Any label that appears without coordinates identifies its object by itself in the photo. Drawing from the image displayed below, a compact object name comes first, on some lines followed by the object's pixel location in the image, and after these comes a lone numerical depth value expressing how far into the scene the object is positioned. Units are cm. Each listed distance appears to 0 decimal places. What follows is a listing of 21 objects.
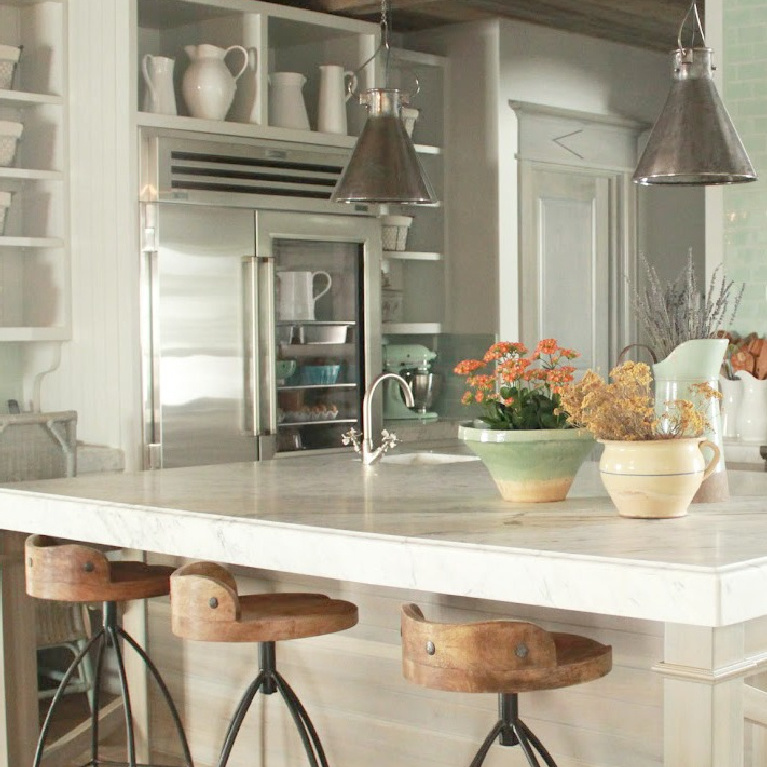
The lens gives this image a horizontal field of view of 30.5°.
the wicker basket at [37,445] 455
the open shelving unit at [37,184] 525
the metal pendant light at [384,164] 369
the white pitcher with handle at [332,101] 576
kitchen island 227
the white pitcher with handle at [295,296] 557
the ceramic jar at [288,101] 564
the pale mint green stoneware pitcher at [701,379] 304
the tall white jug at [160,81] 520
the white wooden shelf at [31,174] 507
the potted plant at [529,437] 306
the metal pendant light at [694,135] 302
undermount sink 437
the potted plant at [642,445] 277
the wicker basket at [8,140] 509
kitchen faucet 399
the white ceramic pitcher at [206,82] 530
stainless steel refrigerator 514
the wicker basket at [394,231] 618
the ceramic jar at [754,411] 520
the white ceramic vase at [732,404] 529
